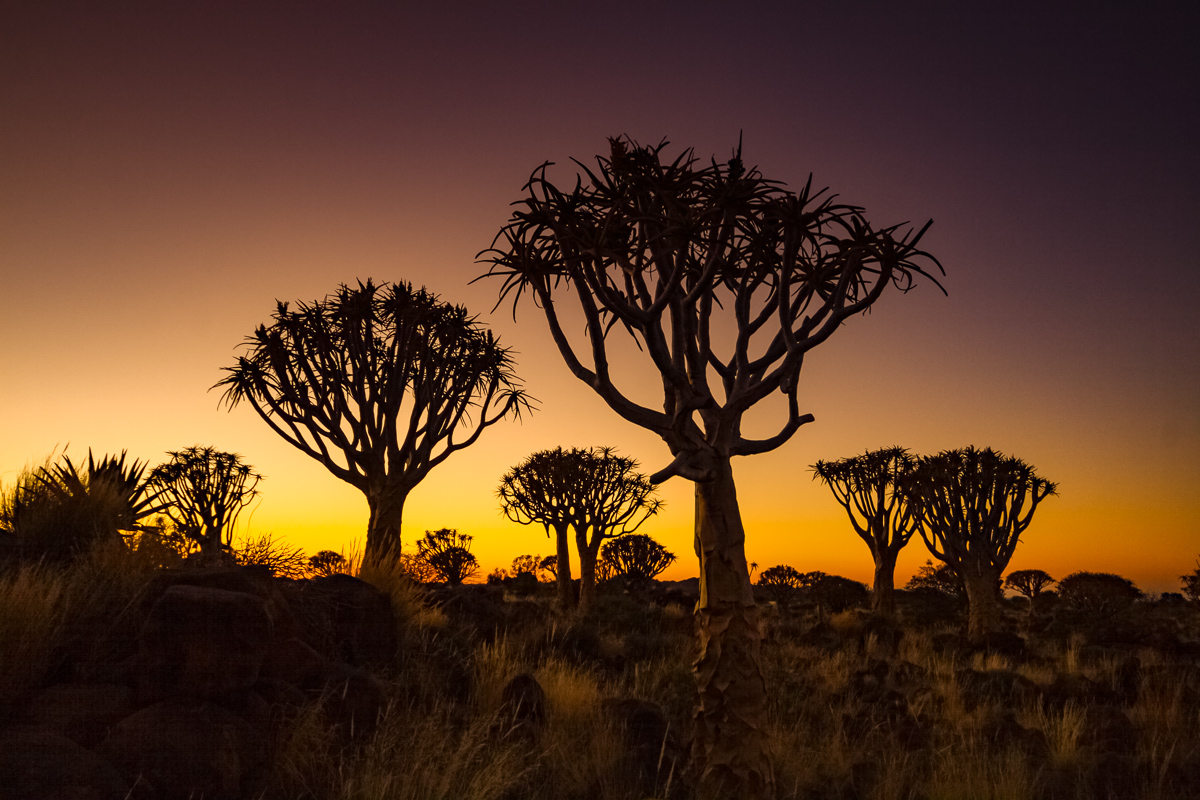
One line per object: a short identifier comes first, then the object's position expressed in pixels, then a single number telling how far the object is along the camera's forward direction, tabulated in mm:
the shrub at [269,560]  8781
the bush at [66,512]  7397
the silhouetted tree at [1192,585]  32250
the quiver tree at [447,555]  34969
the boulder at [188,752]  4602
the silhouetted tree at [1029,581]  32969
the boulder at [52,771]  4090
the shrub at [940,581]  27922
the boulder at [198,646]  5199
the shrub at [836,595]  25491
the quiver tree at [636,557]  30875
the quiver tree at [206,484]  23578
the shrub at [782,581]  27703
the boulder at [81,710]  4773
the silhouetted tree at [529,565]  38031
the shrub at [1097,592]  24578
